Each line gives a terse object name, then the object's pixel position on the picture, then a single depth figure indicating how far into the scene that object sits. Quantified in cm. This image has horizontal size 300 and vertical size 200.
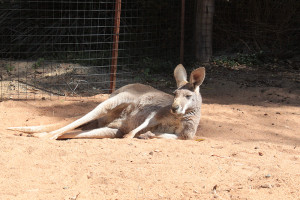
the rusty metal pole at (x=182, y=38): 1504
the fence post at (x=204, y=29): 1619
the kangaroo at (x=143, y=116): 847
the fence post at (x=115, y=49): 1281
